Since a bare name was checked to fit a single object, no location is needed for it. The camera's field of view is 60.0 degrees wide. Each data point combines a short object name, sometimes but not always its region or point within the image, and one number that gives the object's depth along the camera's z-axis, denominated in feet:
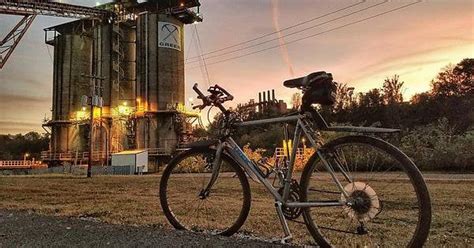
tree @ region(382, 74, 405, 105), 140.56
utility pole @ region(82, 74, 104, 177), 86.33
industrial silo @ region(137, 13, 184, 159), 153.17
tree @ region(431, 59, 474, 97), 136.98
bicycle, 9.04
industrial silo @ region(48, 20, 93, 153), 172.65
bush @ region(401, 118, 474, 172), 65.91
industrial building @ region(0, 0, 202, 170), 153.58
